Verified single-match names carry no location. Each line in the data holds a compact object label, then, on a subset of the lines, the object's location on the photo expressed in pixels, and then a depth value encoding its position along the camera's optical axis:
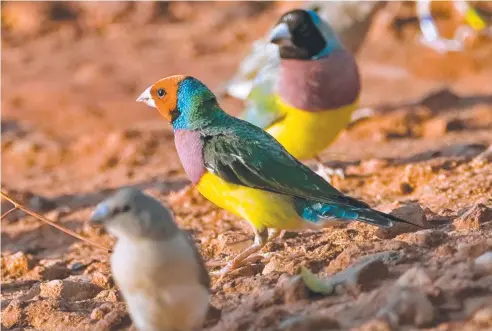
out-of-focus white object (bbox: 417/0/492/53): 16.67
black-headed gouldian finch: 12.27
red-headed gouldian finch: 8.96
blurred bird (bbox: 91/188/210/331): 6.61
